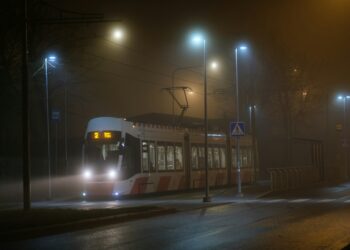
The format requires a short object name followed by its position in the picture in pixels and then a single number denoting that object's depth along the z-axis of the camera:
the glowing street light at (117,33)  36.86
